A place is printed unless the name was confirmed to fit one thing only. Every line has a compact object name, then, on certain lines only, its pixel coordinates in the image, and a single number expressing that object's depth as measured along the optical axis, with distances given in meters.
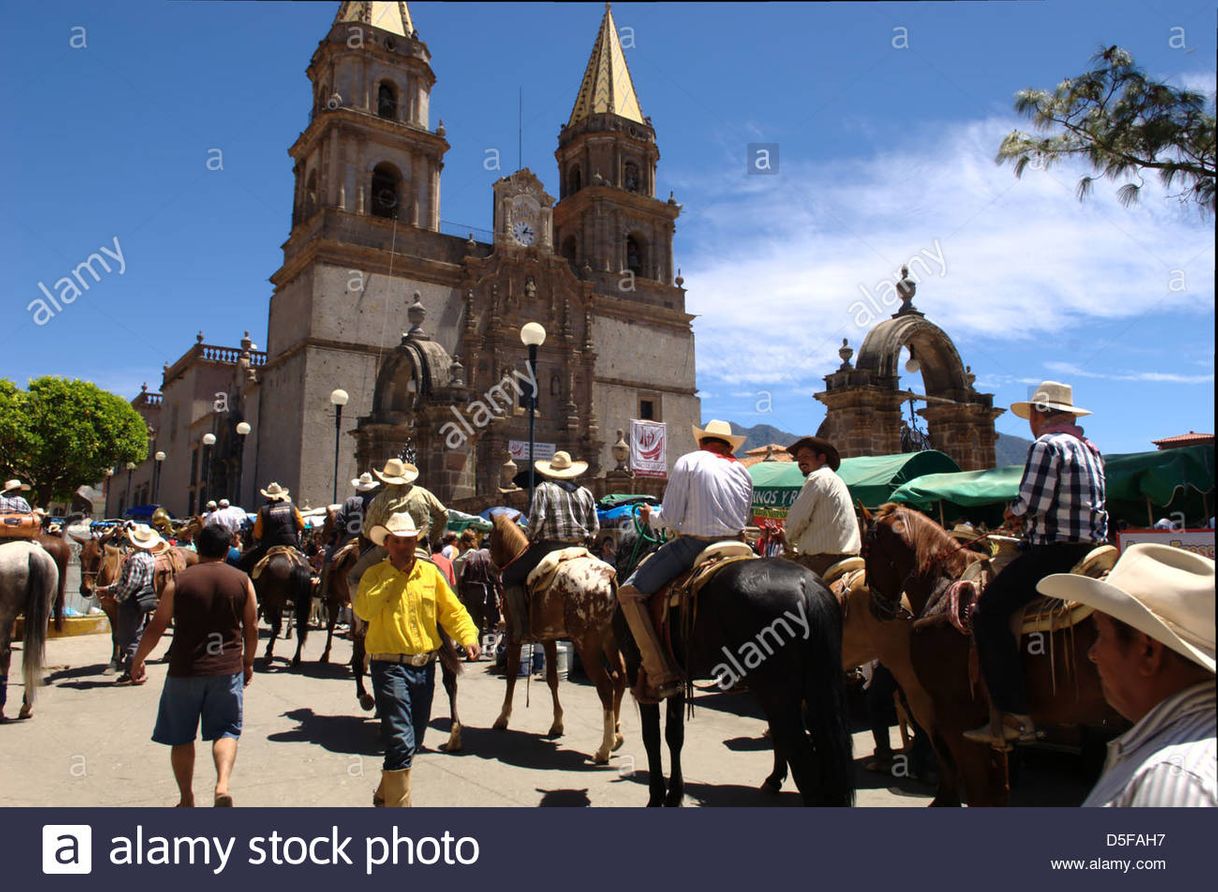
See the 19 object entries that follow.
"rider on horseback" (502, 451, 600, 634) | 8.32
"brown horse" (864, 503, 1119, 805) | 4.50
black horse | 4.72
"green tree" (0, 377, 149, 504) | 40.38
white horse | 8.03
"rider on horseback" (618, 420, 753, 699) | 5.80
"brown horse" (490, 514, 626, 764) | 7.63
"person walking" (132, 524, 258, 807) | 5.18
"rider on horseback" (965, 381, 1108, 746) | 4.62
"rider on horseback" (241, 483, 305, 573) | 12.80
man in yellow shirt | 5.21
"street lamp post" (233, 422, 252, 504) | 42.22
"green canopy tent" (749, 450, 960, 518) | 12.45
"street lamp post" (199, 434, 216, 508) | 43.74
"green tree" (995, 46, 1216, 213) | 10.42
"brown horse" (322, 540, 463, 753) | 7.35
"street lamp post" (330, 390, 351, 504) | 21.28
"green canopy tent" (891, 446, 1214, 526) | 9.23
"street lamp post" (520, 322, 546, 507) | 13.91
